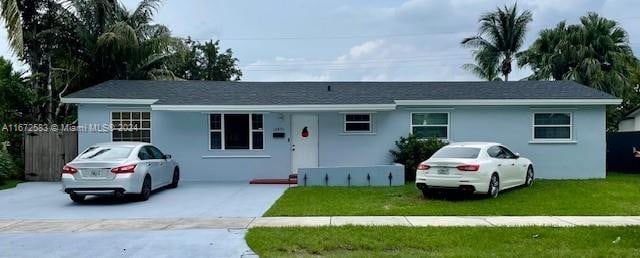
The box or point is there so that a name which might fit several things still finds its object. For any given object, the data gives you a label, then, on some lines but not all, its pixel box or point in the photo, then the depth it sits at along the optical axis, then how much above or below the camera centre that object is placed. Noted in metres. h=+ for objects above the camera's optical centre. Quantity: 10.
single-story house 16.95 -0.13
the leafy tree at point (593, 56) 24.33 +3.32
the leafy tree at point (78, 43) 20.58 +3.45
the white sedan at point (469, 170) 11.71 -1.08
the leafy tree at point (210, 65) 44.09 +5.29
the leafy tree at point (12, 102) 17.50 +0.79
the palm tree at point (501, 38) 33.28 +5.67
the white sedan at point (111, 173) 11.61 -1.11
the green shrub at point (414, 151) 16.22 -0.88
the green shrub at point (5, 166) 15.91 -1.31
